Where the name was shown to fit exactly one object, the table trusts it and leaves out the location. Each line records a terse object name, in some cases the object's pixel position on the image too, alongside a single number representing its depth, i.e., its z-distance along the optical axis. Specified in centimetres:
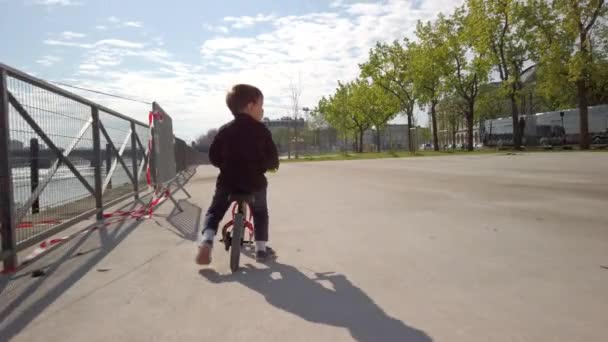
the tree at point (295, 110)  5016
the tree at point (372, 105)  4703
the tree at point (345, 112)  5460
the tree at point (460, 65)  3731
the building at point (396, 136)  11982
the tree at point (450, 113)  5298
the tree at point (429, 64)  3812
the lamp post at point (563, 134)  3619
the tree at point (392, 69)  4197
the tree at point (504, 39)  3300
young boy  378
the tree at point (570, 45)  2878
